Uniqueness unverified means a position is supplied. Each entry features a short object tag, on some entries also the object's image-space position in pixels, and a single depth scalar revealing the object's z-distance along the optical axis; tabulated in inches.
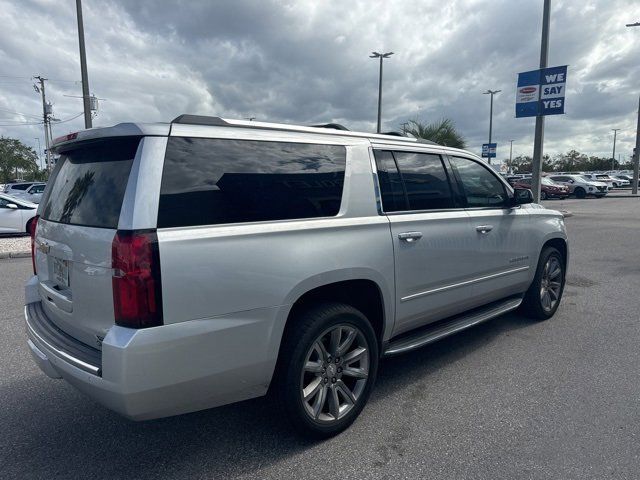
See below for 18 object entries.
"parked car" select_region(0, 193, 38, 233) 507.8
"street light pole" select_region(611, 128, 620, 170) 3654.0
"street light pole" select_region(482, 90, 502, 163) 1734.7
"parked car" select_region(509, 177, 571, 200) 1258.6
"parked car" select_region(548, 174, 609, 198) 1286.9
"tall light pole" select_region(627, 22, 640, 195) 1224.8
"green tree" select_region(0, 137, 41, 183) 2405.3
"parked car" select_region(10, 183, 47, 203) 882.8
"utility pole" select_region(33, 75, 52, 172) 1514.5
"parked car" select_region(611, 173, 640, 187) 1889.8
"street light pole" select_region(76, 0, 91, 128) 562.9
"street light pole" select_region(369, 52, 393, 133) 1109.7
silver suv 87.7
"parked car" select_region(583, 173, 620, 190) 1590.3
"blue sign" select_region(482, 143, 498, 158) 1636.3
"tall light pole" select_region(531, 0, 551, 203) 571.8
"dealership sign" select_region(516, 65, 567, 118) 550.3
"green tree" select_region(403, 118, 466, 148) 754.8
